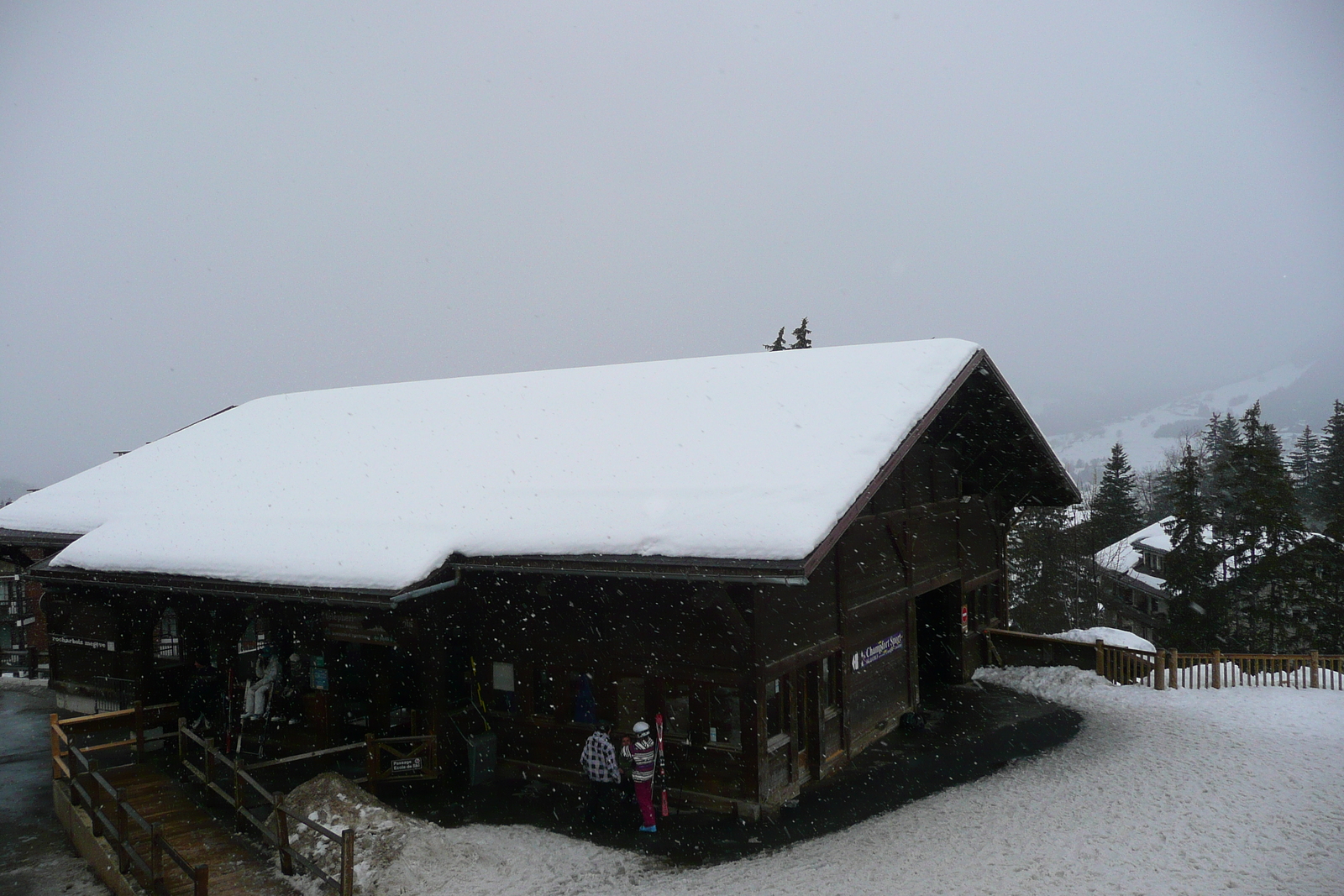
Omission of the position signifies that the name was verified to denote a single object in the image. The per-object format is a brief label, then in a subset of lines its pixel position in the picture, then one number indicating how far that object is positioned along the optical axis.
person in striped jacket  10.01
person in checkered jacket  10.44
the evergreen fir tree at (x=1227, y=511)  35.00
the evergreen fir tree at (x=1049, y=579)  43.88
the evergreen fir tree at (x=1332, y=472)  43.53
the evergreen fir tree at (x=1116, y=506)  48.97
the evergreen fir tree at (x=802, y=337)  36.59
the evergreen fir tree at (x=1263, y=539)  32.06
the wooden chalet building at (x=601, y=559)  10.20
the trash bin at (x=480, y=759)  11.62
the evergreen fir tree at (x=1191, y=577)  33.94
